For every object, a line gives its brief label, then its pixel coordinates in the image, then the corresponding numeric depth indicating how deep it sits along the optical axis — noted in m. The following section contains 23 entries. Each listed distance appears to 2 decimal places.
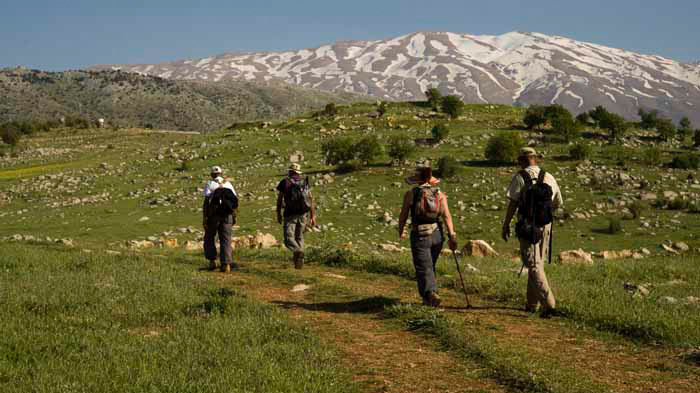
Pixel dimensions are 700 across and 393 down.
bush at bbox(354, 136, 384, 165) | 39.47
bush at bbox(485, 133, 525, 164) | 38.12
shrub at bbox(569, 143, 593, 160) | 39.39
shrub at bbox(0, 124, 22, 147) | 71.25
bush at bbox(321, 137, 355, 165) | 39.38
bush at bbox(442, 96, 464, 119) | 58.84
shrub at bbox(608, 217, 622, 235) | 26.71
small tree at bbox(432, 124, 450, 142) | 45.66
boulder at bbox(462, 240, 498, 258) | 16.19
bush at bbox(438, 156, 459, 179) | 35.62
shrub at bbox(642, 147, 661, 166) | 38.59
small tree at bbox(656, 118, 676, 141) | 51.66
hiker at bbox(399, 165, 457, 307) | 8.80
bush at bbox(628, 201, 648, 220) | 28.66
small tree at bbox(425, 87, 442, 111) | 65.81
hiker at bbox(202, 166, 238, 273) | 12.77
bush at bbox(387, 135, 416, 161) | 39.38
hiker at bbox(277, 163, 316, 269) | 13.01
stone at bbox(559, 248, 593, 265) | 14.48
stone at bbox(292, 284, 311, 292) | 10.70
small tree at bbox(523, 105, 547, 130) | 51.16
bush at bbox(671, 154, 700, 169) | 38.03
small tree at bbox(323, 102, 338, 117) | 65.01
